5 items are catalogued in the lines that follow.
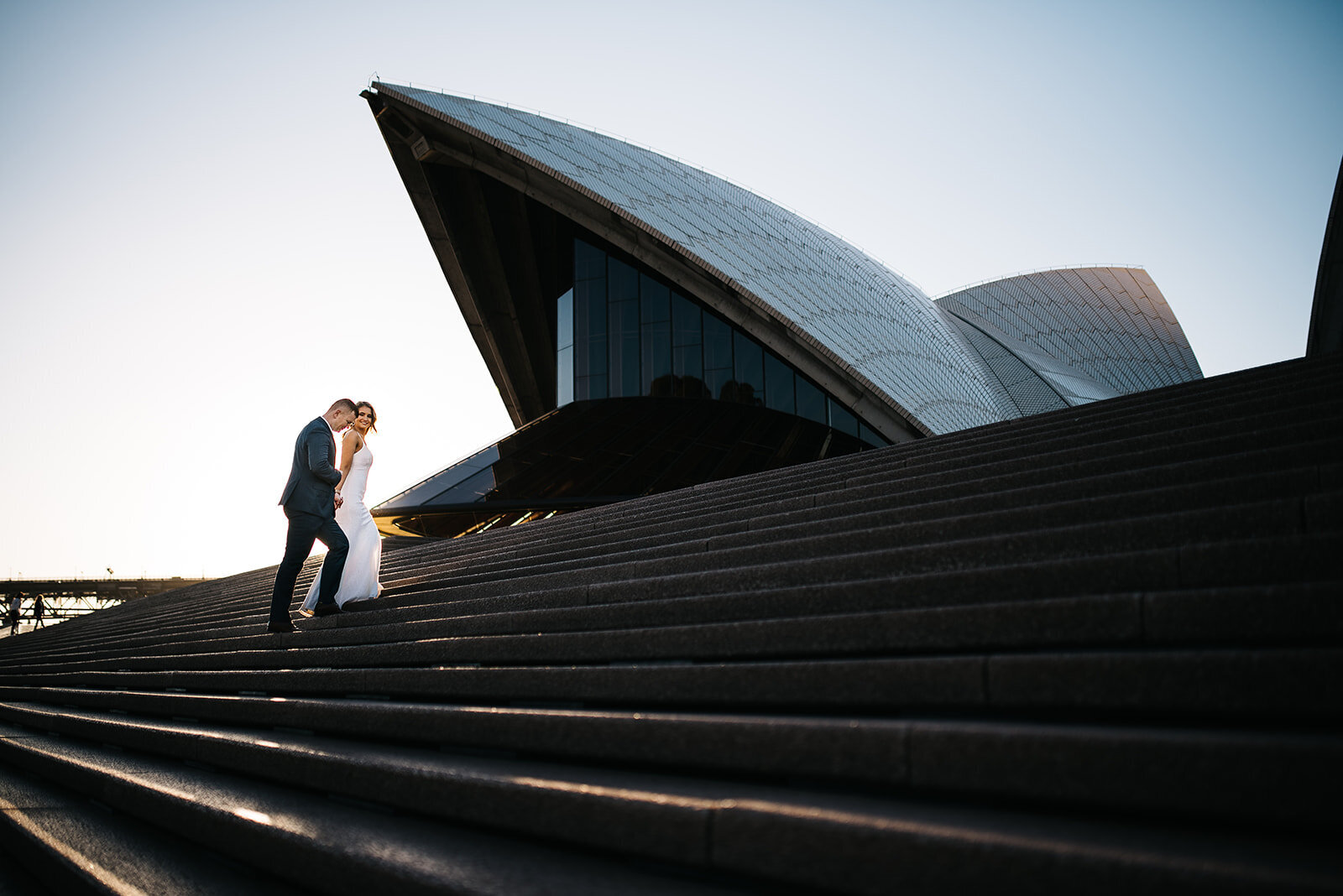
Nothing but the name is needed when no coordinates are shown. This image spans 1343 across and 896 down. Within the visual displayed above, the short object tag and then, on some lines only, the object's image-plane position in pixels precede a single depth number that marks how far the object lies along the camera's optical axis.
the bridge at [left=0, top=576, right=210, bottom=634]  39.47
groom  4.94
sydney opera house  13.57
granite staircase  1.47
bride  5.47
